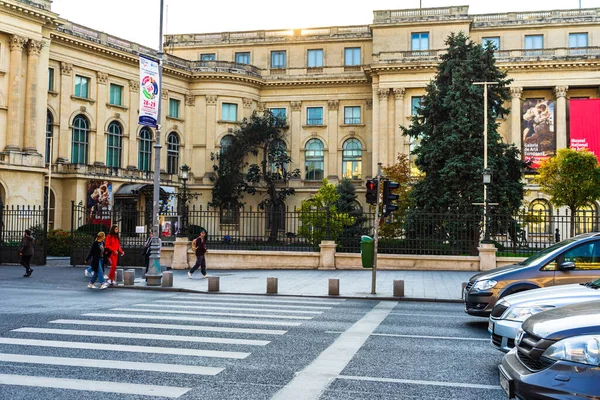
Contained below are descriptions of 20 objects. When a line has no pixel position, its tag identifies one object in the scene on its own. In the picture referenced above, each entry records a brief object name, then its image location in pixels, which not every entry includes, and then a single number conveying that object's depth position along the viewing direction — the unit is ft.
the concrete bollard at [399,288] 54.49
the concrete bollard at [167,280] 61.41
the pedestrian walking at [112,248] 63.36
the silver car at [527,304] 23.91
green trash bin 68.28
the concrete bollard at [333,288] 55.77
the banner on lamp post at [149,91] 61.62
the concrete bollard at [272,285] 57.47
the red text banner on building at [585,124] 159.74
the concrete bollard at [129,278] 63.26
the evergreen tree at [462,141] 104.68
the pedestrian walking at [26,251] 73.89
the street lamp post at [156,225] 62.13
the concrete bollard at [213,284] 58.54
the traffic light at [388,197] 56.80
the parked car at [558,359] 14.67
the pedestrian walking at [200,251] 73.00
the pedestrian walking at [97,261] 59.52
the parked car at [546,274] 35.70
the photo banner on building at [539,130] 166.61
